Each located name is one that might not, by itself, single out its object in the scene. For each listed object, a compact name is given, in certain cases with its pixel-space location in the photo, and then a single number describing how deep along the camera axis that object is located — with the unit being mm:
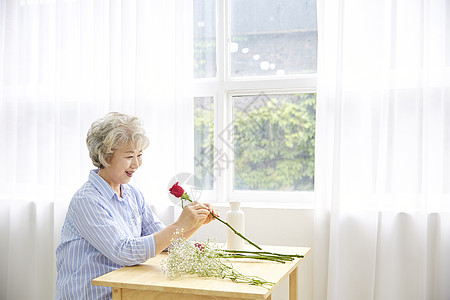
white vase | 2258
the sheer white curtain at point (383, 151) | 2682
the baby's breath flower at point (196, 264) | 1867
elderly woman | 2018
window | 3105
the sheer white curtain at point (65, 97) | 3170
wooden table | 1715
